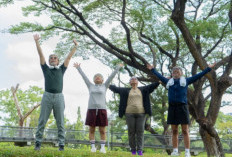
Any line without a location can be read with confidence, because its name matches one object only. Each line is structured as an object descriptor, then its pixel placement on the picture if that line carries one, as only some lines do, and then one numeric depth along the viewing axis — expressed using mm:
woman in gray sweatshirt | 5777
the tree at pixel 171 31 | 11336
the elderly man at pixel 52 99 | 5309
